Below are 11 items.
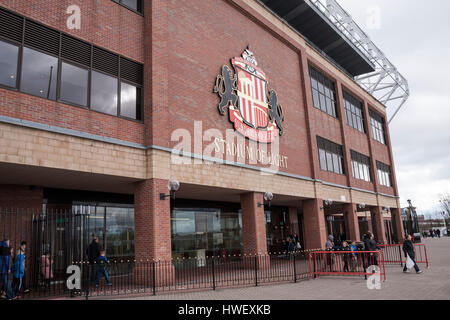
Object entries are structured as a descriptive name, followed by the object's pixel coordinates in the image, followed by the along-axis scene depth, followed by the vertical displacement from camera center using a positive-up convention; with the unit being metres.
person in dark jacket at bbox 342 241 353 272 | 14.44 -1.13
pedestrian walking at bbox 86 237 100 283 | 13.07 -0.37
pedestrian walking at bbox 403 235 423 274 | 13.97 -1.02
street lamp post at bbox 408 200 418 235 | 41.25 +0.40
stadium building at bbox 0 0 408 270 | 11.23 +4.62
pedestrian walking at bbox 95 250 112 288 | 12.01 -0.94
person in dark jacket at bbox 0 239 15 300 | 9.83 -0.60
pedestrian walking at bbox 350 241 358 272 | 14.12 -1.36
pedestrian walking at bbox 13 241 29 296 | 10.44 -0.67
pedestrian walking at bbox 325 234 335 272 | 14.30 -0.97
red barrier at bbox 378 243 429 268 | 18.02 -1.86
